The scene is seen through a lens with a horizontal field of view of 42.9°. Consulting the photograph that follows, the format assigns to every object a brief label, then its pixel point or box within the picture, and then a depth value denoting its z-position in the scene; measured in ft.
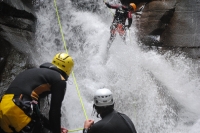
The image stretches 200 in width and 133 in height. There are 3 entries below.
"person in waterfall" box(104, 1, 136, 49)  26.32
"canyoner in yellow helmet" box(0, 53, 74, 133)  8.25
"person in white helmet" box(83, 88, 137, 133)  7.48
